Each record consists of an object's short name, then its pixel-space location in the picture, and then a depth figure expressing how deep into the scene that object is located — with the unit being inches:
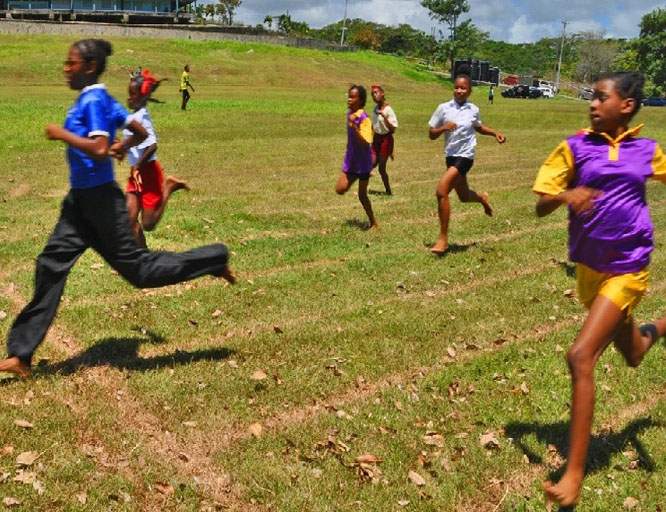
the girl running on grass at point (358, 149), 423.5
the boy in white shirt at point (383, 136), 564.7
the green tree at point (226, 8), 4948.3
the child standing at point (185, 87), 1189.7
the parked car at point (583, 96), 3751.0
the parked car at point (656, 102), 3078.7
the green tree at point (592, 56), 5497.0
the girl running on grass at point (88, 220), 203.9
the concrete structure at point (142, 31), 2837.1
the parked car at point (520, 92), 3024.1
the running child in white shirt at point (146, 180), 305.4
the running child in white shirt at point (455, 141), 384.8
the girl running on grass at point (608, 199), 168.1
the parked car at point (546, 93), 3238.7
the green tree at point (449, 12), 4109.3
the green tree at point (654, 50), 4648.1
